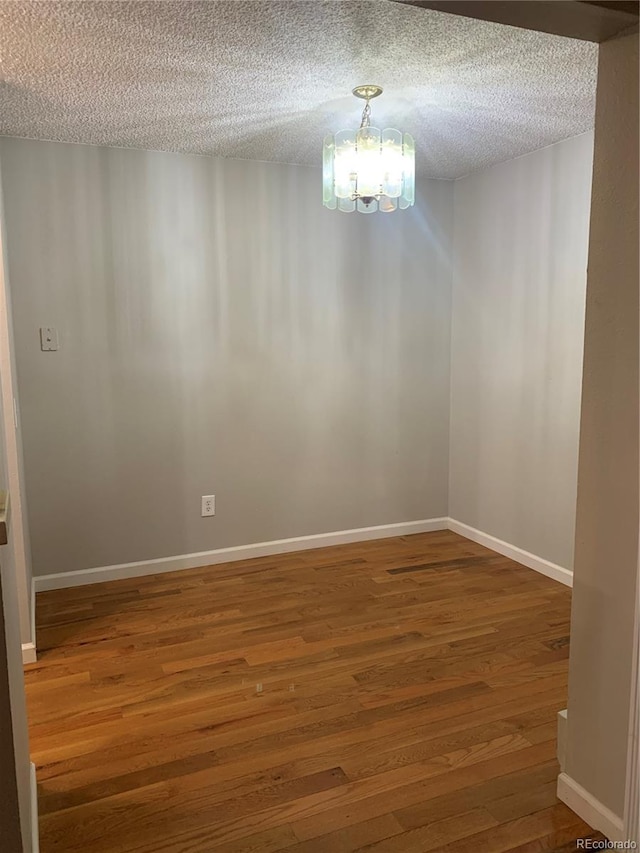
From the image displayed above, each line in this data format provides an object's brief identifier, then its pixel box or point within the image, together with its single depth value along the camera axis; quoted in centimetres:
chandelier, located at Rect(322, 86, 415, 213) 247
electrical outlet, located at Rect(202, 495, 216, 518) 361
